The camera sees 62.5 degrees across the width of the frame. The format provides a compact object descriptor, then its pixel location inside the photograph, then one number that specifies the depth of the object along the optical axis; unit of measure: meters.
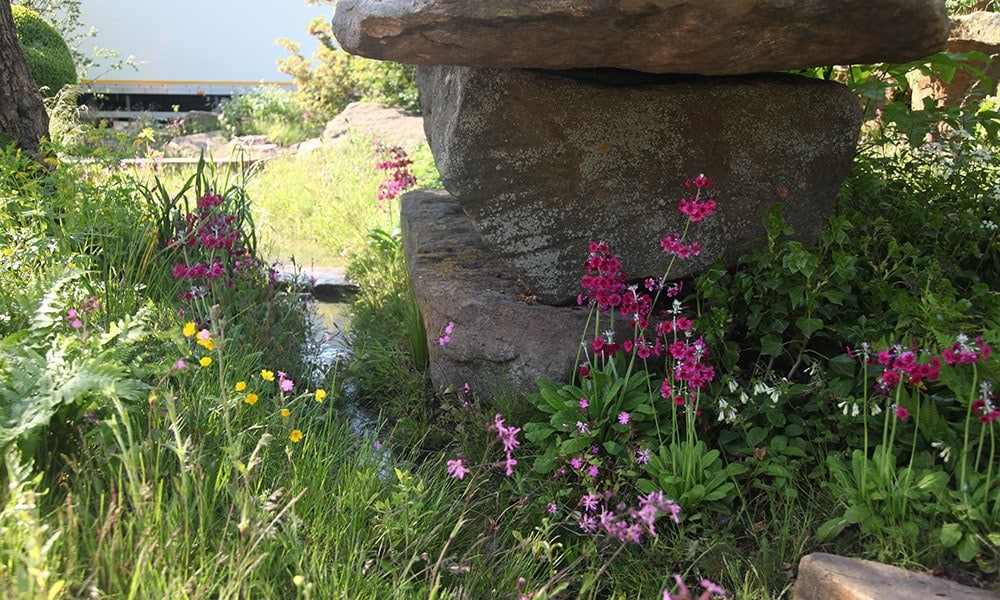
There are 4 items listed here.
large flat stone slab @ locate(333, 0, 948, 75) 2.51
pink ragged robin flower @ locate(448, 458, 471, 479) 2.25
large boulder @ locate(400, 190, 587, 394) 3.21
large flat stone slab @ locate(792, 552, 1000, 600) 2.02
